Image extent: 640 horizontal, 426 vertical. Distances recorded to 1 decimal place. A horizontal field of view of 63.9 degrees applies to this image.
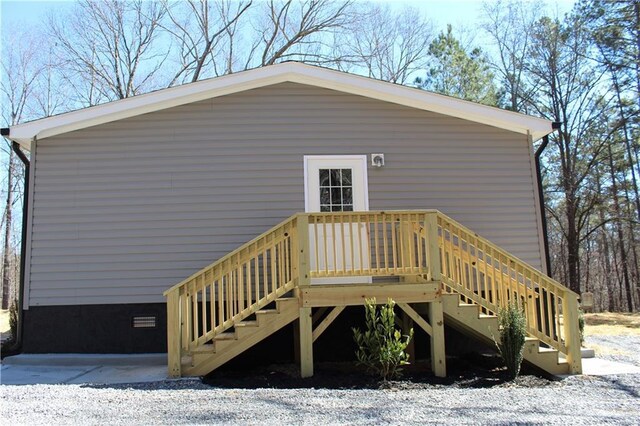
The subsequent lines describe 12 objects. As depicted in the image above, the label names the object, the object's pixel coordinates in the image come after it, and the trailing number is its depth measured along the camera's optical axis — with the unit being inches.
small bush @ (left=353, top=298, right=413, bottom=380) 212.1
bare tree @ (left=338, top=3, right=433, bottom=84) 789.9
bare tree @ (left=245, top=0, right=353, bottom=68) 765.5
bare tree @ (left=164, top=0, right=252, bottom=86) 782.5
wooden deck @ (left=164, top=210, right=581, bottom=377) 220.5
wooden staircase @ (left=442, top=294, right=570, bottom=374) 224.5
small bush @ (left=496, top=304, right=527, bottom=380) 212.8
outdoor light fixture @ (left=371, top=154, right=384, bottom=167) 286.5
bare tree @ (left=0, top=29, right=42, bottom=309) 808.9
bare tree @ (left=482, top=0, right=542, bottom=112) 769.6
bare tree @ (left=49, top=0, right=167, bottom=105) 781.9
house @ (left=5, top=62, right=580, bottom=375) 272.2
